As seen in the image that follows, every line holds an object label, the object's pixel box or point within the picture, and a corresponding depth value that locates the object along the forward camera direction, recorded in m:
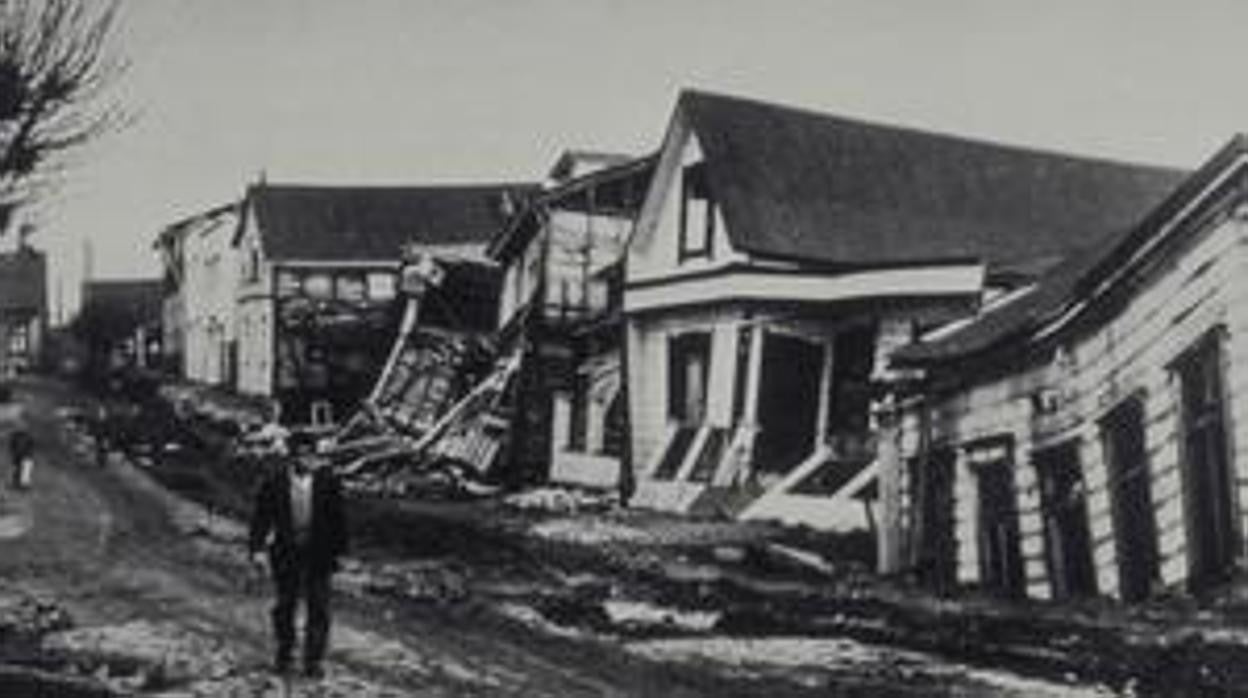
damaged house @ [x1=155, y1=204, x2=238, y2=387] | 68.62
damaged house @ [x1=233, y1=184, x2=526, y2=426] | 61.19
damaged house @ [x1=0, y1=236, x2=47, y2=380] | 96.56
